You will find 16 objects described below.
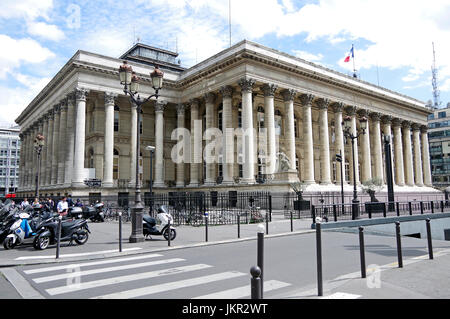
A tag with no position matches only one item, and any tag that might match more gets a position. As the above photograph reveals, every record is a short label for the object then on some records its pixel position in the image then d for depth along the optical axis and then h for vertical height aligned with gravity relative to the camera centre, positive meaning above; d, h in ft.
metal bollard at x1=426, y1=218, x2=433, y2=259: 28.22 -3.81
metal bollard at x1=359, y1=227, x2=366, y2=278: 21.89 -4.19
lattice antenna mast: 351.44 +106.37
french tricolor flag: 141.18 +54.99
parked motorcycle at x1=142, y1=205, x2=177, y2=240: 42.32 -3.44
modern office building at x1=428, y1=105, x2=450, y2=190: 276.00 +38.77
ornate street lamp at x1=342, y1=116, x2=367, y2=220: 59.82 +5.68
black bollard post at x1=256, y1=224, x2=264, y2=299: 15.83 -2.33
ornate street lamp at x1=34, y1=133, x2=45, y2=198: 80.23 +13.51
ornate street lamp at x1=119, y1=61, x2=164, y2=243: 40.45 +11.70
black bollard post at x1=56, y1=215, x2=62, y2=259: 31.10 -3.49
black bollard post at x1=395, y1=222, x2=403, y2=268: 24.45 -3.74
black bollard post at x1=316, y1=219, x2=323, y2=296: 18.28 -3.53
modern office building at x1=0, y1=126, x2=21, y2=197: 308.81 +33.14
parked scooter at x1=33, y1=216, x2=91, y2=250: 36.81 -3.67
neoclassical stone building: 107.34 +28.19
